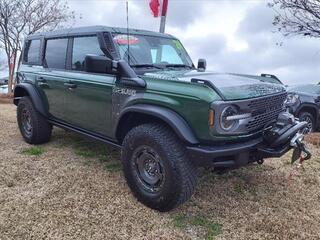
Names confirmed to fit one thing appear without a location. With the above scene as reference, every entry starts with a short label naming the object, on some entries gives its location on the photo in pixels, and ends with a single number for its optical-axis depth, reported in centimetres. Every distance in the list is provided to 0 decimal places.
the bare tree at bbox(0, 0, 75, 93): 1184
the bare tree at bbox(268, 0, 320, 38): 889
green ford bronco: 233
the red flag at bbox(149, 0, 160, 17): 528
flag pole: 504
